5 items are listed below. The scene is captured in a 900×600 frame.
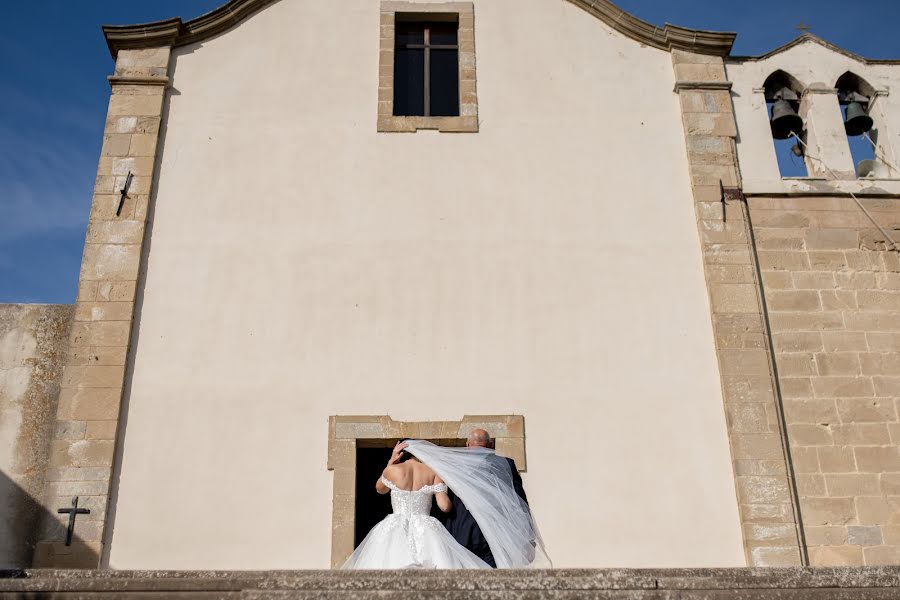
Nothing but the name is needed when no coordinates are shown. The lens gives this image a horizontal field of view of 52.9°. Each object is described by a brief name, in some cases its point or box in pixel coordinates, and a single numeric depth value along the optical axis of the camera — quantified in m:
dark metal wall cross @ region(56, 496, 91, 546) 6.45
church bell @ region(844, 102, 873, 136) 8.09
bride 4.99
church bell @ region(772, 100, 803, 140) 8.05
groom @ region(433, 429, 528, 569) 5.12
